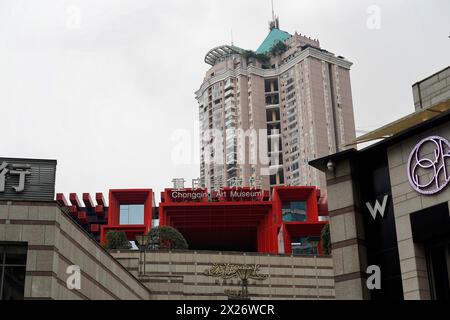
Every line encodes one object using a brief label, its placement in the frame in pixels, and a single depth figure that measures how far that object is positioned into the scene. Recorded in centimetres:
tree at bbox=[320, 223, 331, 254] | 7600
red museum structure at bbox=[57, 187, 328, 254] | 9288
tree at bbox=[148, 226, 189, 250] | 7381
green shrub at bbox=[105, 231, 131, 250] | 7657
